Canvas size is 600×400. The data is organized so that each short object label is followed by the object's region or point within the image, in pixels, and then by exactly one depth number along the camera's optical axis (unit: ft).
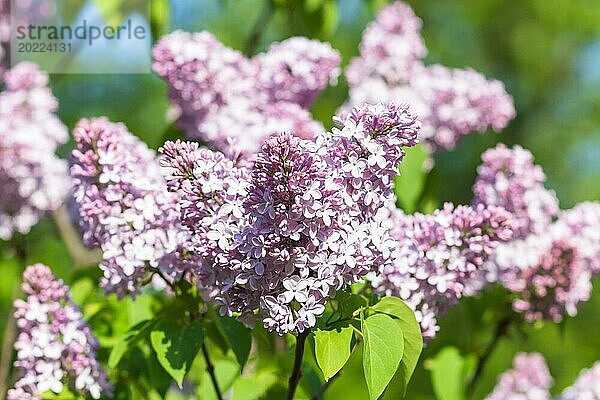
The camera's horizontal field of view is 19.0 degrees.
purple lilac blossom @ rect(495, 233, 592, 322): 5.05
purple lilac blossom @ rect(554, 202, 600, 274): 5.11
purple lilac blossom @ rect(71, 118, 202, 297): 4.21
